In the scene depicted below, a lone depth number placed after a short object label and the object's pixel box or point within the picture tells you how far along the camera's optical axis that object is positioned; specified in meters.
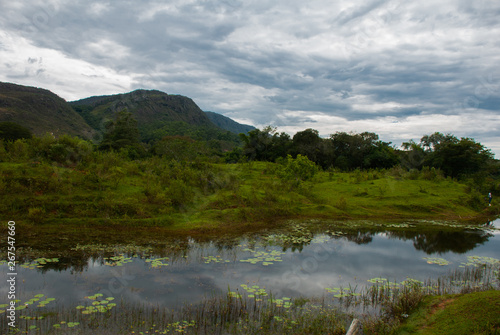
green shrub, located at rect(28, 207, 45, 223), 12.14
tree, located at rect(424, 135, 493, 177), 34.47
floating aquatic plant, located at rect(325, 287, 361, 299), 7.71
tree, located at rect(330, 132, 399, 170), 41.81
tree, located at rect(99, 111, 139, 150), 45.31
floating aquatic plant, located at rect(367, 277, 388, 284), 8.78
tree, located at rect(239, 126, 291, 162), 43.97
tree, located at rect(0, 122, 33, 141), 35.94
